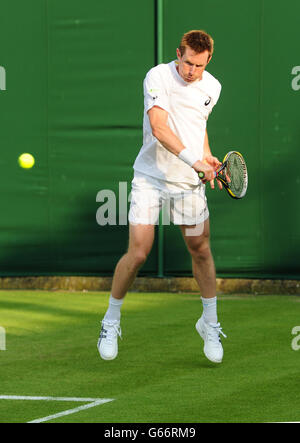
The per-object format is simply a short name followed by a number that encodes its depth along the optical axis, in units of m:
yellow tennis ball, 18.06
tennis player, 11.54
